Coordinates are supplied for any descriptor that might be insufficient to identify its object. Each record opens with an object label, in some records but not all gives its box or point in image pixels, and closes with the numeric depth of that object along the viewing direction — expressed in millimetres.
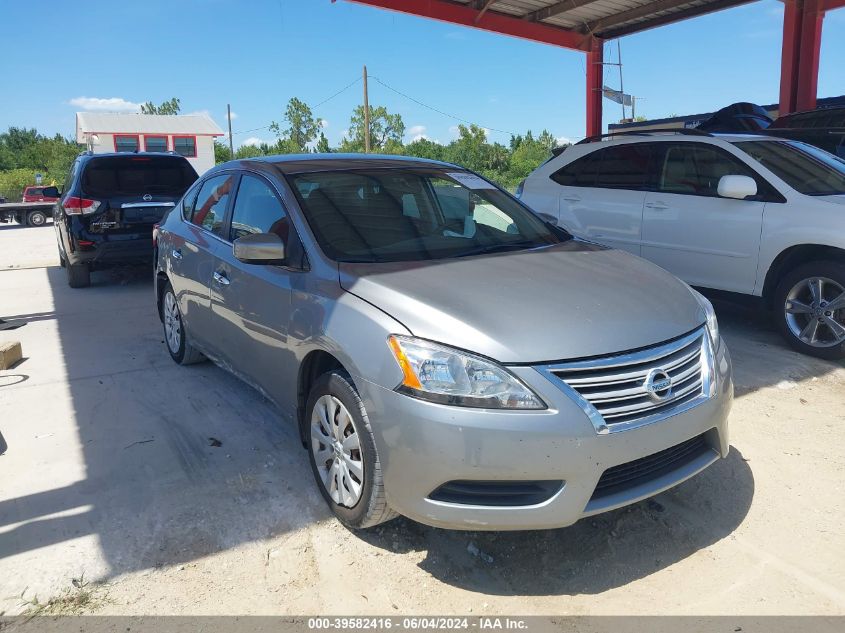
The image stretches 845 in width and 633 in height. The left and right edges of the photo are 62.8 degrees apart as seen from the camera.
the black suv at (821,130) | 7715
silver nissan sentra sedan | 2486
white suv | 5309
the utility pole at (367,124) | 33681
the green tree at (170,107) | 83375
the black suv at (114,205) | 8688
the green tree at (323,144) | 59125
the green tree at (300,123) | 68500
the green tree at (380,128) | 59378
